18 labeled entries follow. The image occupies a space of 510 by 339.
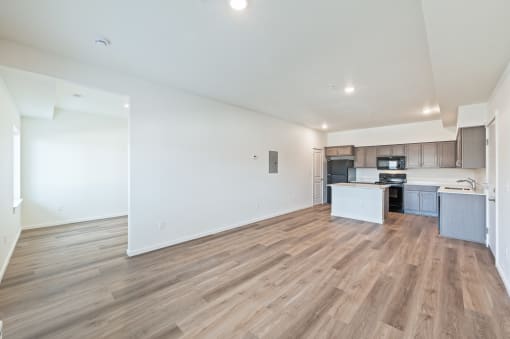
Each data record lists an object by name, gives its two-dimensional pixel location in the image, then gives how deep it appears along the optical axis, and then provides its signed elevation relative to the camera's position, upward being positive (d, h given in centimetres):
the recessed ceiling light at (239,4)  183 +141
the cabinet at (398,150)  662 +57
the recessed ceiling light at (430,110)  499 +139
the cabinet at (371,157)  717 +38
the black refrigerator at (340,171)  771 -9
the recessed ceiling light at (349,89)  378 +142
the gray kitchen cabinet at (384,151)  685 +56
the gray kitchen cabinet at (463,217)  390 -92
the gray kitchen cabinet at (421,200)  599 -91
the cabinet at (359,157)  741 +40
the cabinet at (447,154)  589 +39
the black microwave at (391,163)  663 +17
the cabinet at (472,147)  397 +40
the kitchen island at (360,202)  534 -88
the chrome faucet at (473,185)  504 -41
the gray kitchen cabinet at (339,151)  752 +63
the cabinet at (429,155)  613 +38
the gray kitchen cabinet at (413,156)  637 +37
